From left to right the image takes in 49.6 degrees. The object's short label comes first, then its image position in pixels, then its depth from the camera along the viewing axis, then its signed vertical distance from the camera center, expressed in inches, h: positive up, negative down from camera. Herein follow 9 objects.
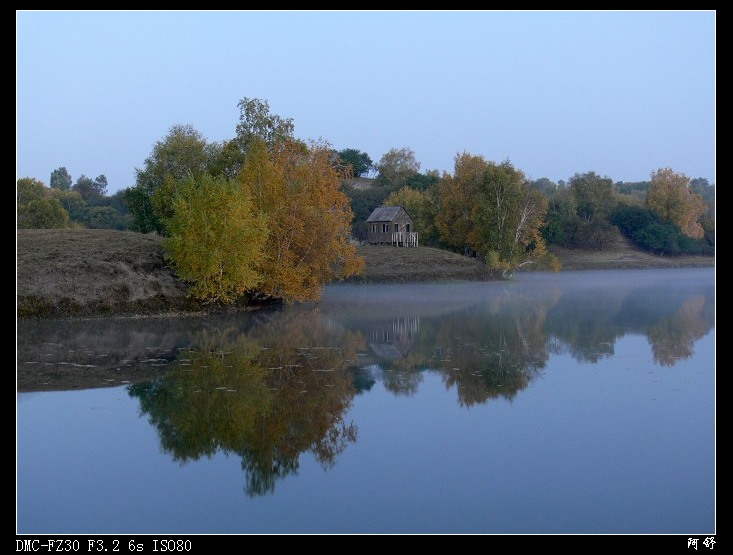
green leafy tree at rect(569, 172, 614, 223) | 3250.5 +366.0
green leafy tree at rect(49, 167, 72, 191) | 5364.2 +697.9
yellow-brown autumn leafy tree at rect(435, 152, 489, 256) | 2495.1 +250.8
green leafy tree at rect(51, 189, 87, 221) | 3351.4 +346.5
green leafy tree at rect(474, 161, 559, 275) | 2309.3 +191.2
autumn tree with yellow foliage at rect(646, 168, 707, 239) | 3262.8 +329.9
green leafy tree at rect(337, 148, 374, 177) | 4324.8 +675.1
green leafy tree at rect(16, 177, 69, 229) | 2449.6 +212.6
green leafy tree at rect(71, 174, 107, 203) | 4409.0 +544.9
